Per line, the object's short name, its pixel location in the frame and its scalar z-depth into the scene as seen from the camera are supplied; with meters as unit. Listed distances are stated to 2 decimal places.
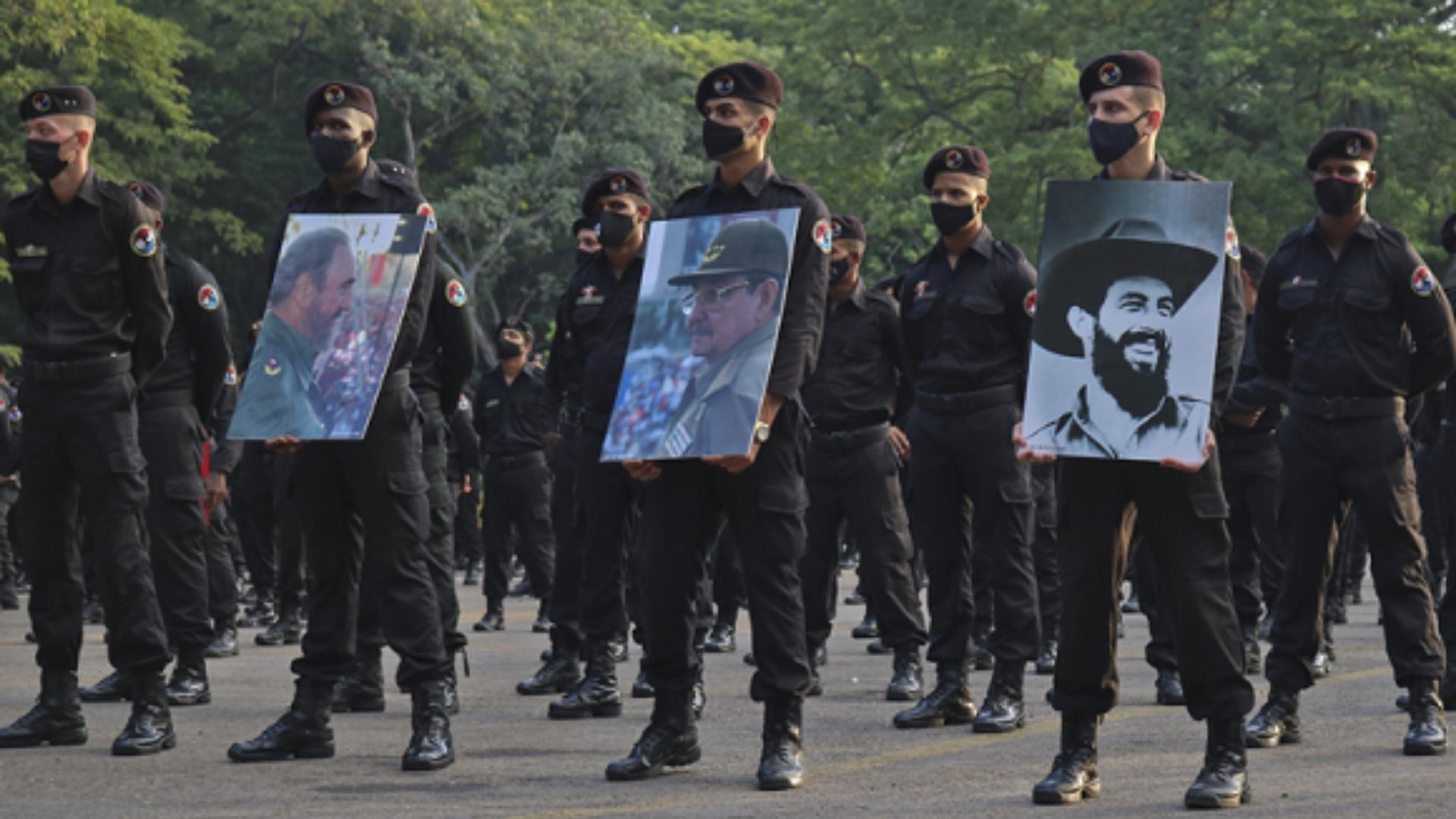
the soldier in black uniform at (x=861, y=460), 10.82
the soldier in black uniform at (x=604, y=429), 10.21
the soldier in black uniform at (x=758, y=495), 7.67
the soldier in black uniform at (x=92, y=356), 8.54
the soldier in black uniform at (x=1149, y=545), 7.22
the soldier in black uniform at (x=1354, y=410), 8.55
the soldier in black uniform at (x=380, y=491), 8.27
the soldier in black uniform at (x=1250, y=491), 11.60
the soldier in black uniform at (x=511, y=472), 16.69
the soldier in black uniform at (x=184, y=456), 9.91
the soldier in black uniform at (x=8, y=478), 19.14
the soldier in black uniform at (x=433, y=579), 10.27
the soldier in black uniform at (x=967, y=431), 9.64
